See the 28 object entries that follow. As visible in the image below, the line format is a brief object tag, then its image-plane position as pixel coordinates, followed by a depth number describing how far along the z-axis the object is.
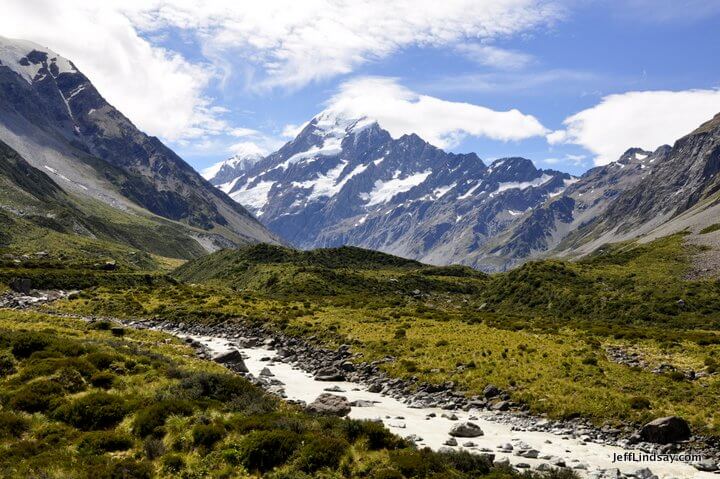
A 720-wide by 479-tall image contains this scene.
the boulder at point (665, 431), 26.14
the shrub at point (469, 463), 18.69
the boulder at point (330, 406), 27.45
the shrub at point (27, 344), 27.61
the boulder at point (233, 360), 39.81
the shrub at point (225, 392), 23.28
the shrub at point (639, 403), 29.62
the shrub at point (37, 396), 21.19
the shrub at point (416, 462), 17.58
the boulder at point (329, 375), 40.88
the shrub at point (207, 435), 19.05
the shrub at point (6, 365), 24.98
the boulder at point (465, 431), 26.67
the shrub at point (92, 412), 20.59
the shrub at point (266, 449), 17.94
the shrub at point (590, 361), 38.60
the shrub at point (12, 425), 18.80
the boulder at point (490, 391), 34.13
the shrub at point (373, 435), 19.86
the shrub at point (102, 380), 24.45
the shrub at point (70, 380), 23.42
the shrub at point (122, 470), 16.47
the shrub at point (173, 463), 17.64
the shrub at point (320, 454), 17.75
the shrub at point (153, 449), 18.30
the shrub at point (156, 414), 19.94
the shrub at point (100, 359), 26.81
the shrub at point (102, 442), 18.45
